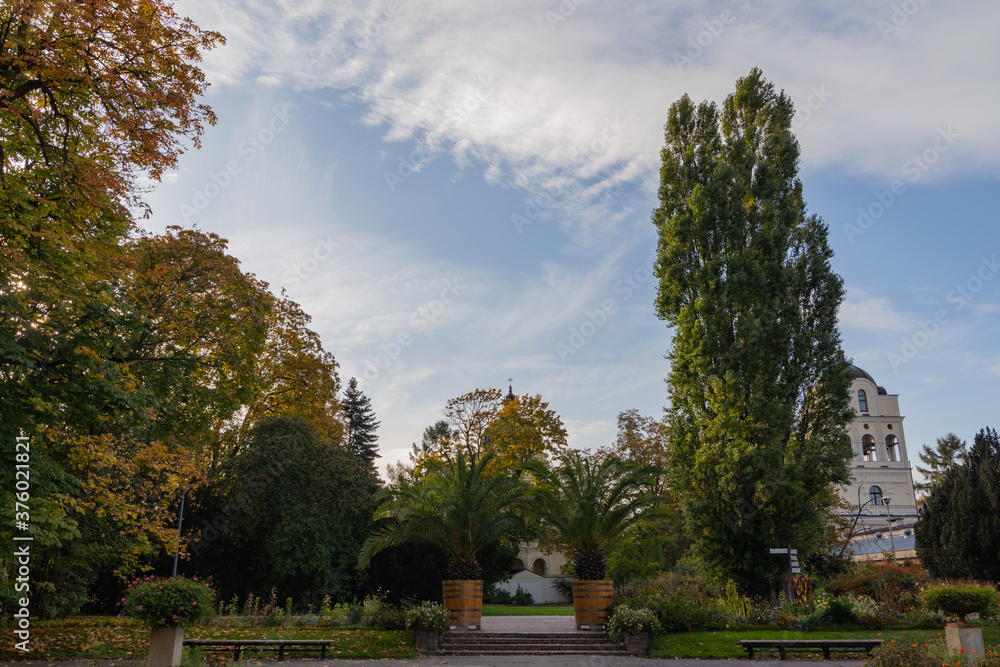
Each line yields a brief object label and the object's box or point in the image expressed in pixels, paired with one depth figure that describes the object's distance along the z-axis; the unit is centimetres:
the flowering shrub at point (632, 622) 1488
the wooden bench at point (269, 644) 1377
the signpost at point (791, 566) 1850
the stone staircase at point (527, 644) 1491
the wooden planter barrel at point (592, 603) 1633
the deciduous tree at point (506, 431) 3131
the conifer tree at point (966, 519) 2455
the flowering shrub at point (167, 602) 1031
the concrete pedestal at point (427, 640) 1493
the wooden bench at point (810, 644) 1334
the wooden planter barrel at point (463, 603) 1638
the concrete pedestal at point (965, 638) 1116
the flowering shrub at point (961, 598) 1121
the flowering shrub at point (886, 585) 1791
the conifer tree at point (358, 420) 4968
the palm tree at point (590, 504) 1720
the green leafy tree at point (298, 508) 2344
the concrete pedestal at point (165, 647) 1039
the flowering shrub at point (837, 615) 1673
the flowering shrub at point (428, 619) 1500
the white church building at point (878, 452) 5116
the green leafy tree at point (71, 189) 871
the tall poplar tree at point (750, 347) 1920
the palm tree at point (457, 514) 1719
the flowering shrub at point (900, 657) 876
